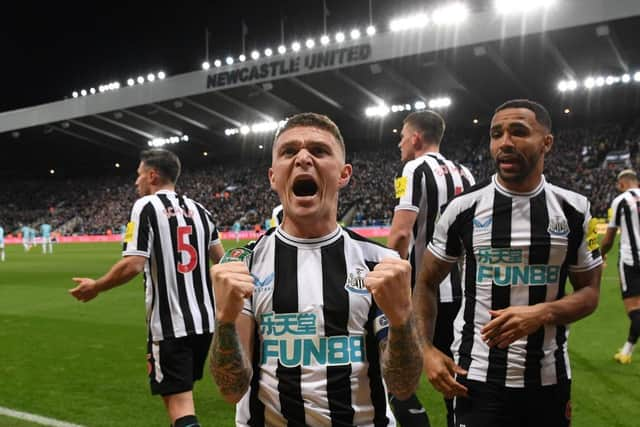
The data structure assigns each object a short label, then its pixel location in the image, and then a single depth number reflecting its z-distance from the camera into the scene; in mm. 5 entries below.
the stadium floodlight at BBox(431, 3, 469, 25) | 23581
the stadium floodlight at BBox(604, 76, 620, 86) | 28953
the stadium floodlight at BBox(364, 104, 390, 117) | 33569
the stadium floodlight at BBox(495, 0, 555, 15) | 21484
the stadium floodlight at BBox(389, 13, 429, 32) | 28125
